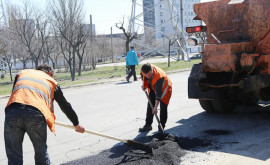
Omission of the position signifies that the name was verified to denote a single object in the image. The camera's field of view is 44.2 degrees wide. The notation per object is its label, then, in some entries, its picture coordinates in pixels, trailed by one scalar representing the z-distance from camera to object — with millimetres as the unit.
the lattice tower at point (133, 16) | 26589
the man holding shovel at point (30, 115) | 3174
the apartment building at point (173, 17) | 28812
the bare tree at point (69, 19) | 23953
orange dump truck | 5586
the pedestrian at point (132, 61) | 14211
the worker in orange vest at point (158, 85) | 5312
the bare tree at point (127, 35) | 26302
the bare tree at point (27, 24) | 25328
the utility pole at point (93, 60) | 35181
